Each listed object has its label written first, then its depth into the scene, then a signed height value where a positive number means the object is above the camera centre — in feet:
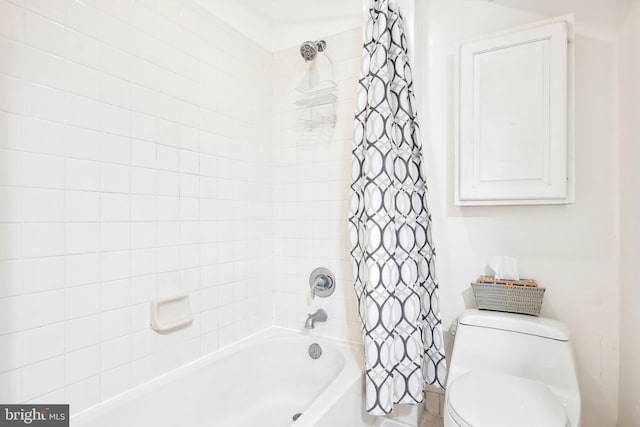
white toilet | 3.81 -2.25
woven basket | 5.04 -1.32
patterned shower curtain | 4.76 -0.32
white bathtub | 4.16 -2.68
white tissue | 5.29 -0.88
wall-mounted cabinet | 5.01 +1.52
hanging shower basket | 6.37 +2.11
